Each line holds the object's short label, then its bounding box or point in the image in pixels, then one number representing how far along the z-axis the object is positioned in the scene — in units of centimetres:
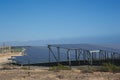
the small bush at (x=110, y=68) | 1625
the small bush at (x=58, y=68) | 1696
